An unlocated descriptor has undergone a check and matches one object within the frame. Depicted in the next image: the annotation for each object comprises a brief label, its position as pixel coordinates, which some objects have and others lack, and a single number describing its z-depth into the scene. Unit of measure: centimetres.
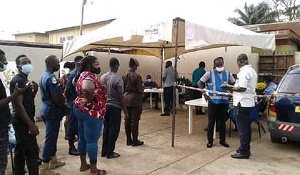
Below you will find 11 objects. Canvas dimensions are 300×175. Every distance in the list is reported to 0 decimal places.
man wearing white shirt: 572
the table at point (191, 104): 768
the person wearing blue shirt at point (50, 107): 491
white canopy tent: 620
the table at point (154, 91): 1132
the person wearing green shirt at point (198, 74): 1113
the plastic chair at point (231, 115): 756
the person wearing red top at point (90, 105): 457
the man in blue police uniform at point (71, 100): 586
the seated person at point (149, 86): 1251
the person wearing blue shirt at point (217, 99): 643
